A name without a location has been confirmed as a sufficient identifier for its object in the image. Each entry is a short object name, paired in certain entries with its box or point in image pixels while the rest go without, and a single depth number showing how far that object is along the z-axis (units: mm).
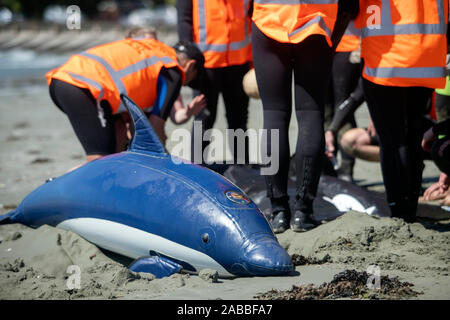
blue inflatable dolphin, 6559
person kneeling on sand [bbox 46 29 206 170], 9180
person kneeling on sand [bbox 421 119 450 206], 9055
